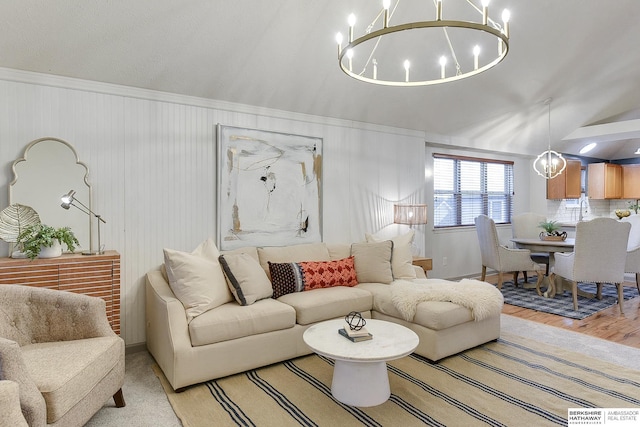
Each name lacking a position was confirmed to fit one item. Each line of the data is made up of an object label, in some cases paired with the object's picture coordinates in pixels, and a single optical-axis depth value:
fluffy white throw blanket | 3.24
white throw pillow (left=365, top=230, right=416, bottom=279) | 4.18
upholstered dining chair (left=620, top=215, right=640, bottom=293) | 5.20
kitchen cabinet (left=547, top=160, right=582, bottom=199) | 7.24
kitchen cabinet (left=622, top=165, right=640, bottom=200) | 7.64
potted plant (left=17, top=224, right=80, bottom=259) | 2.68
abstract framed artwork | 3.82
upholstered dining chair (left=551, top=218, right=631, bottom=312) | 4.39
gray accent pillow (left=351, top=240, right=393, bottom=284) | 4.03
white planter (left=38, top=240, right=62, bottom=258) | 2.75
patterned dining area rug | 4.59
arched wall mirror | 2.91
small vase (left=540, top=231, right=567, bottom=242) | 5.60
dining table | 5.23
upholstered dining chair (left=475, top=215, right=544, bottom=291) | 5.36
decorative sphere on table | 2.58
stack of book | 2.48
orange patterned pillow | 3.70
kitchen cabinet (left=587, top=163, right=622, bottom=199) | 7.62
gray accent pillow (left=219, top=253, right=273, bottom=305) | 3.15
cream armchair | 1.69
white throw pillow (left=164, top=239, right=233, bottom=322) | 2.89
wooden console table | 2.60
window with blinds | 6.13
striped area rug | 2.30
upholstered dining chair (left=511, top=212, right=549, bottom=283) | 6.34
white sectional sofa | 2.72
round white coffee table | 2.30
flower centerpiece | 5.62
